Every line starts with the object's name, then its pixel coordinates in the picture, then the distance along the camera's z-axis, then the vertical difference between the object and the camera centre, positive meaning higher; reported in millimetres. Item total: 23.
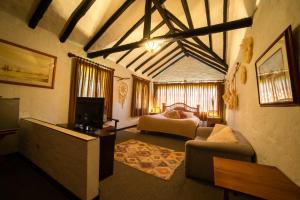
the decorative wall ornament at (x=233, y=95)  3075 +320
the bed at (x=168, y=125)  4398 -653
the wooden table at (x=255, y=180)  868 -538
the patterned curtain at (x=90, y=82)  3627 +684
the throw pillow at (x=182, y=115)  5558 -350
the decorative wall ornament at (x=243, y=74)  2295 +588
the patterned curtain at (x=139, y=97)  6191 +448
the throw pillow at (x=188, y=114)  5571 -311
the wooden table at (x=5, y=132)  2127 -456
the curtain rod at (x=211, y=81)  6349 +1263
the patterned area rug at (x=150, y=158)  2432 -1115
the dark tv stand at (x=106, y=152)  2082 -746
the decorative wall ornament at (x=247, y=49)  1946 +882
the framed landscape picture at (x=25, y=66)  2512 +774
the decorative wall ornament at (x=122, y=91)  5512 +603
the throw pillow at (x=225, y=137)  2082 -485
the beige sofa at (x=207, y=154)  1803 -659
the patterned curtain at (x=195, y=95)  6365 +589
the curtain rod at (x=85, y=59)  3551 +1308
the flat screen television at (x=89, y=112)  2061 -114
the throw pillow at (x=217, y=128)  2948 -469
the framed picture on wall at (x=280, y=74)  970 +296
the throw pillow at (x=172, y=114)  5379 -333
